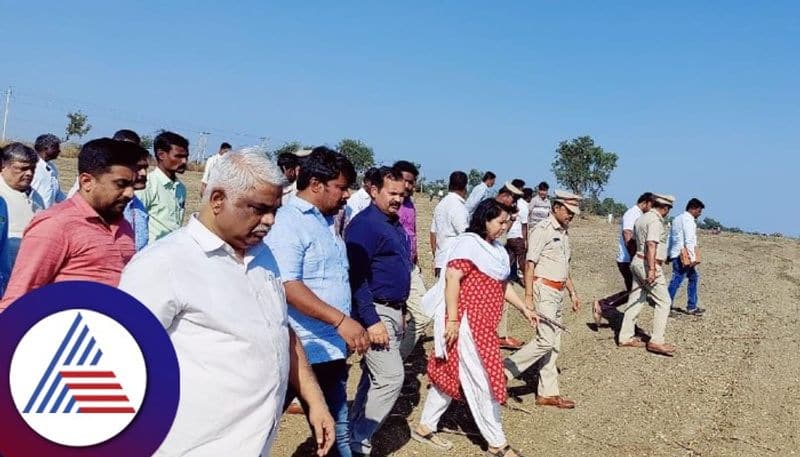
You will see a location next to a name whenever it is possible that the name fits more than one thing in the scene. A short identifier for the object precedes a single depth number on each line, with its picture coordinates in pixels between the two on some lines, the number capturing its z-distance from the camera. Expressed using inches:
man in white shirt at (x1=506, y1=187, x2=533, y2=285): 419.5
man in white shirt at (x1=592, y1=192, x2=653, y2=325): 358.9
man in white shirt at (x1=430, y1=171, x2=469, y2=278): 293.1
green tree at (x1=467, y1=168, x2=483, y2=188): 1940.2
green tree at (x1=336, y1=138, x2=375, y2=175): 1969.7
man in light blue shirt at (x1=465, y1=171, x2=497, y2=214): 409.1
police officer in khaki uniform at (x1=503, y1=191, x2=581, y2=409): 240.7
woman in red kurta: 186.4
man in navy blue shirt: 165.2
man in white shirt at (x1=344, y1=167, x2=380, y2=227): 287.6
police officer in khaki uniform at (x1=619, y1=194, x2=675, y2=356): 316.2
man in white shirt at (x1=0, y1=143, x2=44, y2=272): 187.3
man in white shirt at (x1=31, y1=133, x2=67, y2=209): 253.8
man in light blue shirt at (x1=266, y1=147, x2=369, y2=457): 129.8
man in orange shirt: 100.0
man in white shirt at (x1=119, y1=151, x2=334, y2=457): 73.8
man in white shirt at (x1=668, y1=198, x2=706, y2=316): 396.5
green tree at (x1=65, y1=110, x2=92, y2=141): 1489.9
